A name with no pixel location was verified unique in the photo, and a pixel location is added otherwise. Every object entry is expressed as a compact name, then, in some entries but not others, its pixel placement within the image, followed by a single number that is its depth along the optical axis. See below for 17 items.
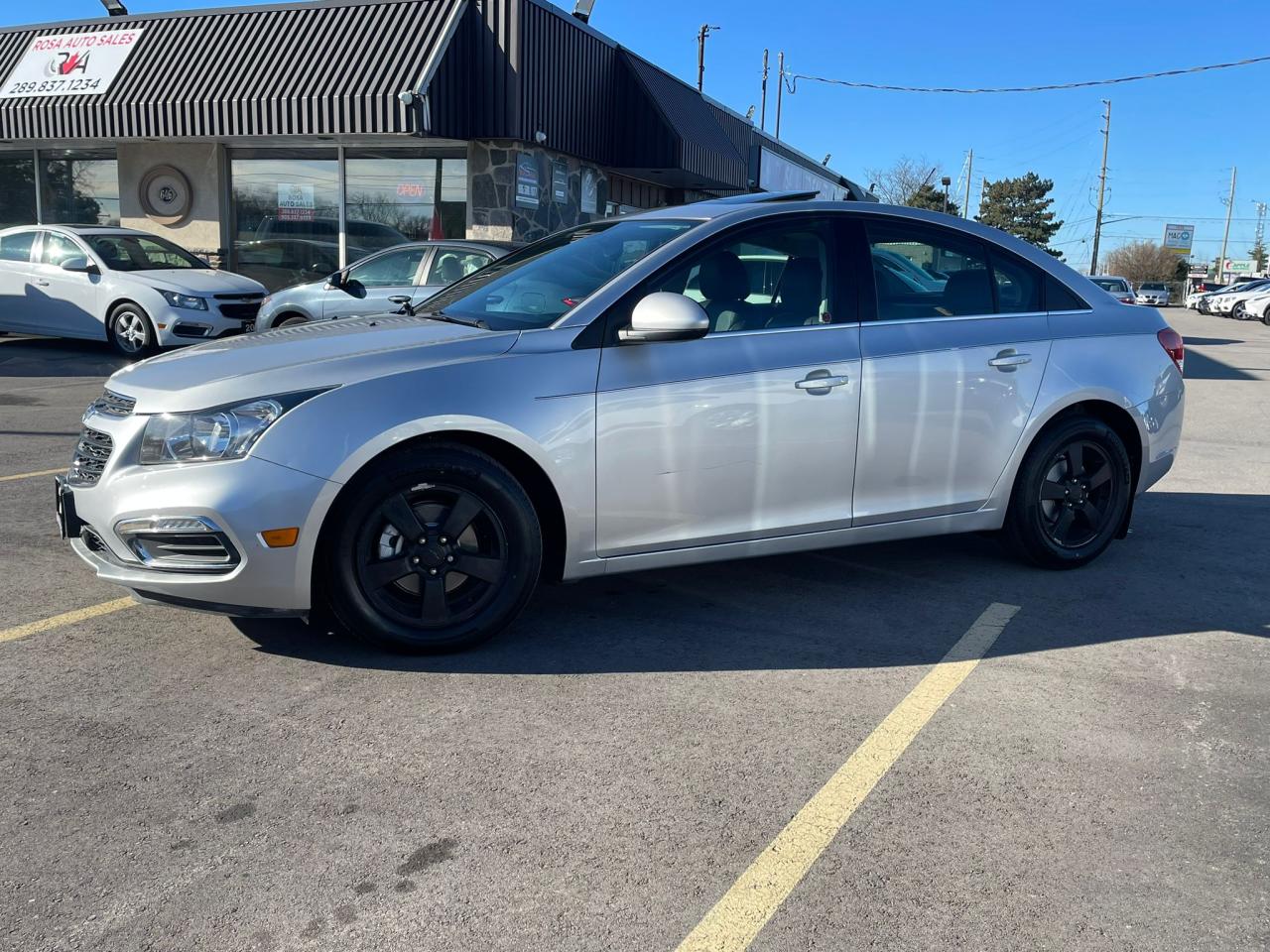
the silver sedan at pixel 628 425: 3.73
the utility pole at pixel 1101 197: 76.88
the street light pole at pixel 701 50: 48.55
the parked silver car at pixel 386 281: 10.98
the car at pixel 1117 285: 28.17
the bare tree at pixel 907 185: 71.75
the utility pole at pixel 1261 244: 122.01
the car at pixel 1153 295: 58.25
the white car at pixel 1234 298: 42.41
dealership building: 14.98
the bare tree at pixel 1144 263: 101.69
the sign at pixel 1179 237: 104.56
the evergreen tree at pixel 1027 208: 83.75
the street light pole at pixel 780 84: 53.94
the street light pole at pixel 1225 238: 99.44
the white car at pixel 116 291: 13.31
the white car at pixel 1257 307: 40.26
